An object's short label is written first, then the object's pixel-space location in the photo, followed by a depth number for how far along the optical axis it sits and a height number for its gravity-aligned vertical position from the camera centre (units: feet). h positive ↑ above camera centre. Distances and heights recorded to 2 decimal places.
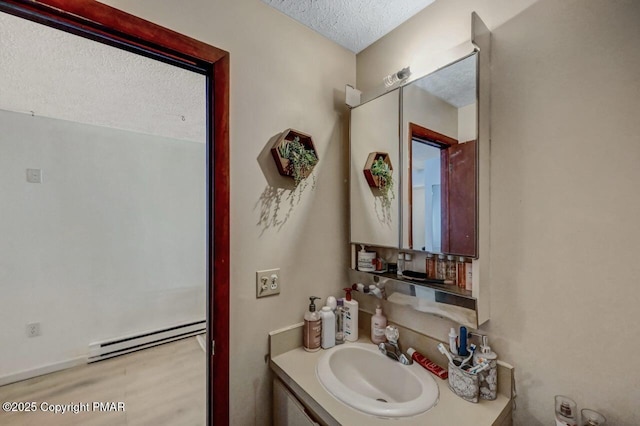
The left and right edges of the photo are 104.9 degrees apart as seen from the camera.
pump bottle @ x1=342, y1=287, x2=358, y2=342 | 3.86 -1.74
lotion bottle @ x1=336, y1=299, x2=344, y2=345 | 3.93 -1.73
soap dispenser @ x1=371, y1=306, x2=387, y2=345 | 3.75 -1.77
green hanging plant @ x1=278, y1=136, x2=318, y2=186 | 3.44 +0.78
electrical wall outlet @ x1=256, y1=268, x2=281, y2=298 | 3.36 -0.99
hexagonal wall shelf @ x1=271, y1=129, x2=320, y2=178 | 3.38 +0.91
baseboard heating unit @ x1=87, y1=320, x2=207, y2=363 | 7.14 -4.00
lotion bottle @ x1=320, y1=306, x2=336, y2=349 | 3.67 -1.77
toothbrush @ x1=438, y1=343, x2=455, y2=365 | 2.82 -1.65
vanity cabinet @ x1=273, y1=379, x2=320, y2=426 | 2.85 -2.46
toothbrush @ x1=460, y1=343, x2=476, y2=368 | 2.71 -1.60
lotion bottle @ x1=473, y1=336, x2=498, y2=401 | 2.61 -1.78
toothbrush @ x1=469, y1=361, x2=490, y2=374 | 2.58 -1.65
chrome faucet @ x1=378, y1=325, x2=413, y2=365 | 3.30 -1.92
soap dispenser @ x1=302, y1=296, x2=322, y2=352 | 3.59 -1.76
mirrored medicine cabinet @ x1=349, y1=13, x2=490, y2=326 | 2.78 +0.58
